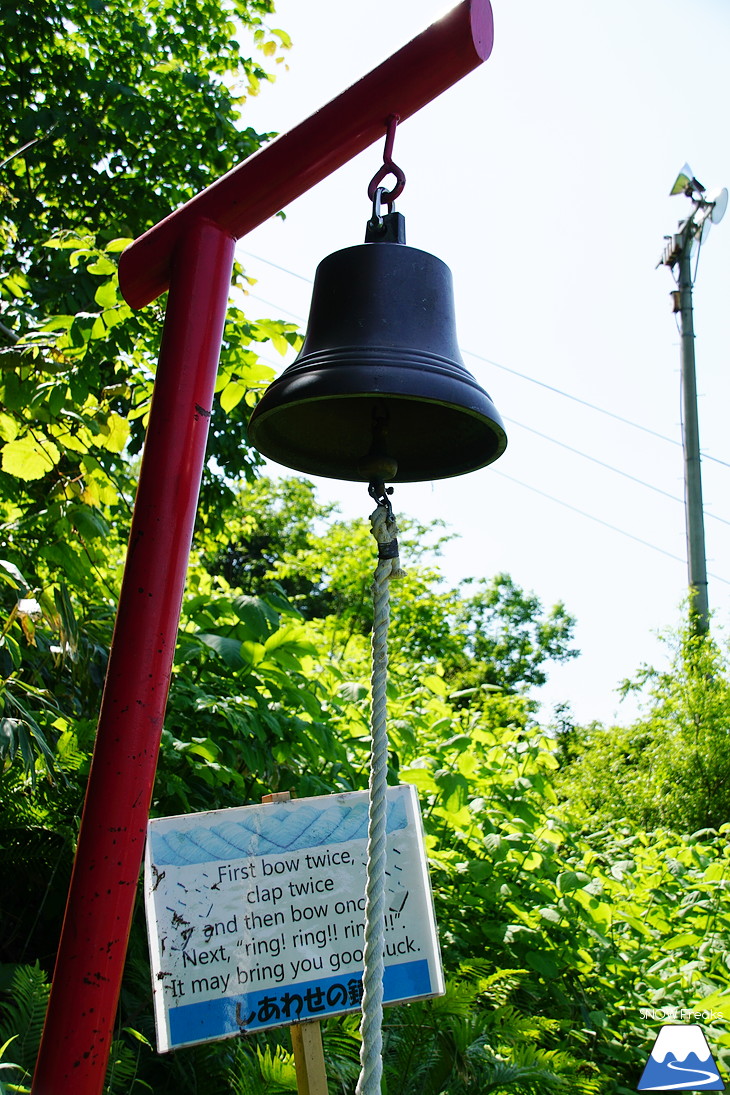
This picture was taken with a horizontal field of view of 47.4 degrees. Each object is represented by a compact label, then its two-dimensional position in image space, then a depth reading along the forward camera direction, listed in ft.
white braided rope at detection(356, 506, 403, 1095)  3.64
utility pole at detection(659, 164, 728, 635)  27.71
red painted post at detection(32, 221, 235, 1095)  3.84
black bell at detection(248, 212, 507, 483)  4.29
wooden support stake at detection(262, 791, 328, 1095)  5.38
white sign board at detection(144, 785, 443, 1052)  5.41
